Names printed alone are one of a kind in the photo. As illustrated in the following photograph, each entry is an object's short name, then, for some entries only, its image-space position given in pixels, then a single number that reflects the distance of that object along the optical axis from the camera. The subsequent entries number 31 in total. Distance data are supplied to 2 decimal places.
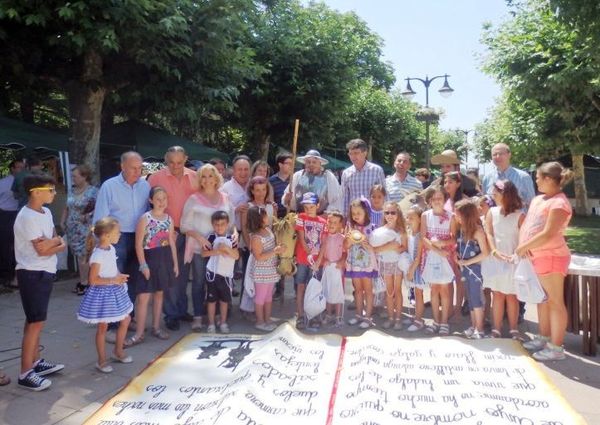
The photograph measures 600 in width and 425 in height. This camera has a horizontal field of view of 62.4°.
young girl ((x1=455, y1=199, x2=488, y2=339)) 4.95
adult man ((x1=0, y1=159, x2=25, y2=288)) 7.66
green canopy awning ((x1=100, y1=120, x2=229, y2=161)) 11.45
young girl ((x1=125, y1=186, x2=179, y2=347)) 4.74
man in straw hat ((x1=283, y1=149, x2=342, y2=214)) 5.87
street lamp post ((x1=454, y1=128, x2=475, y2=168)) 48.67
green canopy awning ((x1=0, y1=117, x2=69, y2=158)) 9.23
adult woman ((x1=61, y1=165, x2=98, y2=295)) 6.69
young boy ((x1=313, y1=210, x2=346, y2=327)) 5.34
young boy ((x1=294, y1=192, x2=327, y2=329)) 5.35
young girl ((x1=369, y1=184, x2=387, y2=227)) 5.62
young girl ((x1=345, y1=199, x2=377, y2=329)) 5.34
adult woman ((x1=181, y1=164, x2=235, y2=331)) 5.21
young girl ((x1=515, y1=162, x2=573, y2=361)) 4.27
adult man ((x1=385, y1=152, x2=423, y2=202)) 6.22
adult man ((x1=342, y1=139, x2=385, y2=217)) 5.91
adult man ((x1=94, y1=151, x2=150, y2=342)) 4.85
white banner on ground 3.25
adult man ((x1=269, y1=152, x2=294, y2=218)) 6.26
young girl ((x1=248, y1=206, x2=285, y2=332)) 5.27
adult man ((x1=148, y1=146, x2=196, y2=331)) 5.25
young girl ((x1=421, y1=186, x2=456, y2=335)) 5.11
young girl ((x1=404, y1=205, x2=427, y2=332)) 5.25
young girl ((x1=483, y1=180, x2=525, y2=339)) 4.79
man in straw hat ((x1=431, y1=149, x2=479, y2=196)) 6.41
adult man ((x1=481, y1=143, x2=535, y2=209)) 5.62
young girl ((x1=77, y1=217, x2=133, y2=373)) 3.98
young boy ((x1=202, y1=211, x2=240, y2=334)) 5.14
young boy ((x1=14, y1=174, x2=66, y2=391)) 3.71
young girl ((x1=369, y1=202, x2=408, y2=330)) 5.30
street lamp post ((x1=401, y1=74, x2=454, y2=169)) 17.54
